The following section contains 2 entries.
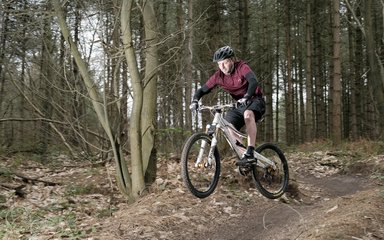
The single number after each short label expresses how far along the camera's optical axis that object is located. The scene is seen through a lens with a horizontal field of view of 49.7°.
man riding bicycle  5.99
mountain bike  5.96
